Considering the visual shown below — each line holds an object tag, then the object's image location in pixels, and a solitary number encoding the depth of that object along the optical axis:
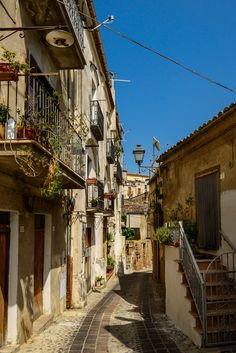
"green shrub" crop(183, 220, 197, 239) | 12.87
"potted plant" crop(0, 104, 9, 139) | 6.29
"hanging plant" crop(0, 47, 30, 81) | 5.95
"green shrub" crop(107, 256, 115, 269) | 26.14
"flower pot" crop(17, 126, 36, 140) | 6.82
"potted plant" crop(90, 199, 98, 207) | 16.90
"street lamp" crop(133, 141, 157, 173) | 17.84
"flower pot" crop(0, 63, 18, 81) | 5.95
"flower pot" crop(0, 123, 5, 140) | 6.75
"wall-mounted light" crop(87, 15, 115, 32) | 9.02
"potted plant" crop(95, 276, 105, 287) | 19.64
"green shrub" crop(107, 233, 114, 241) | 26.34
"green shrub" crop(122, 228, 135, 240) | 43.05
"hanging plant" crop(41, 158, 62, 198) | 6.82
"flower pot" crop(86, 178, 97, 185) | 16.64
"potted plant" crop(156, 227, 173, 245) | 11.96
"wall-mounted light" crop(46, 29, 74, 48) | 7.84
